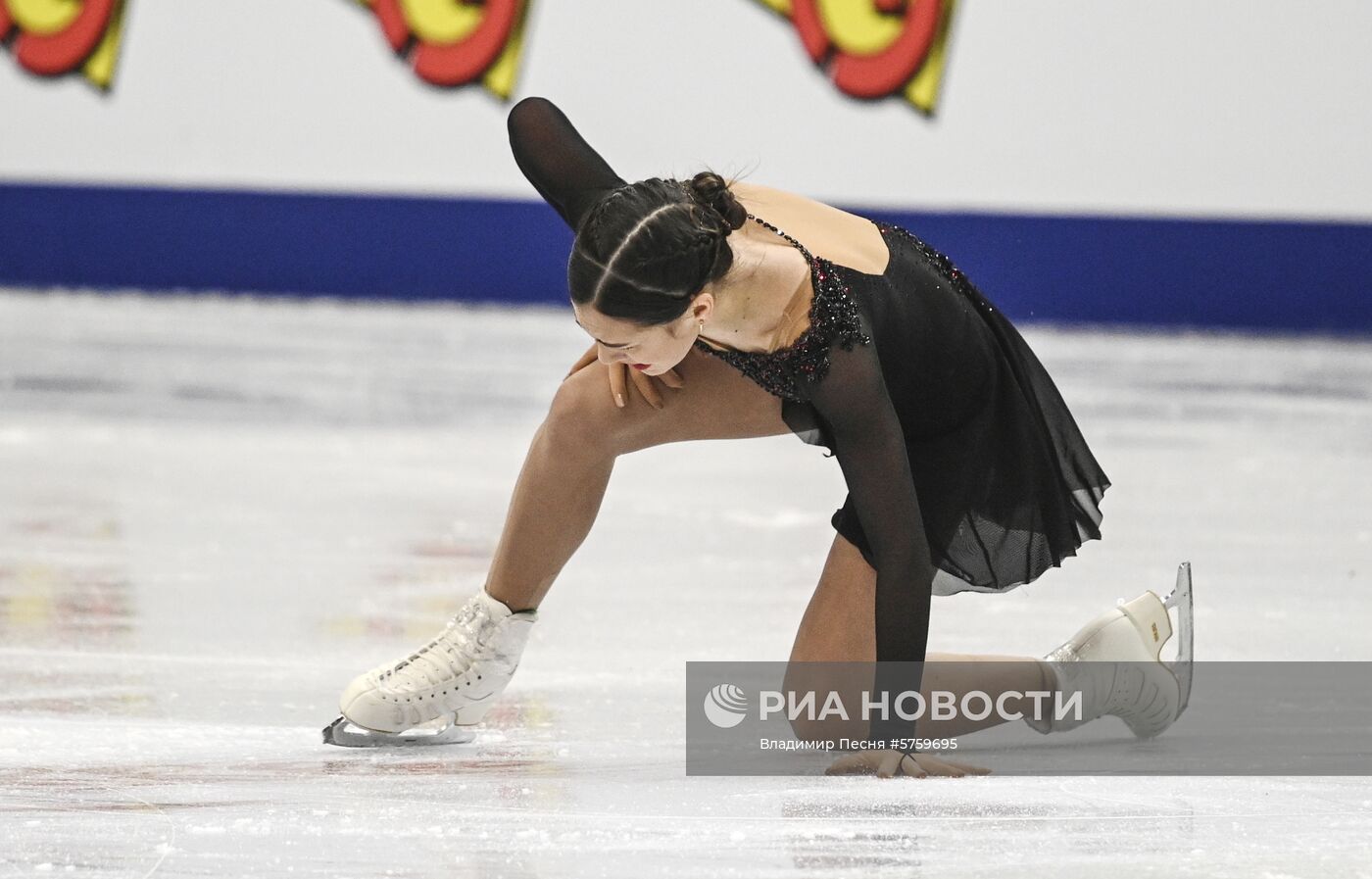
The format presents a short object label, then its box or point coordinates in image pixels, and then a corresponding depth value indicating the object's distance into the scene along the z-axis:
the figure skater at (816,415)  11.29
